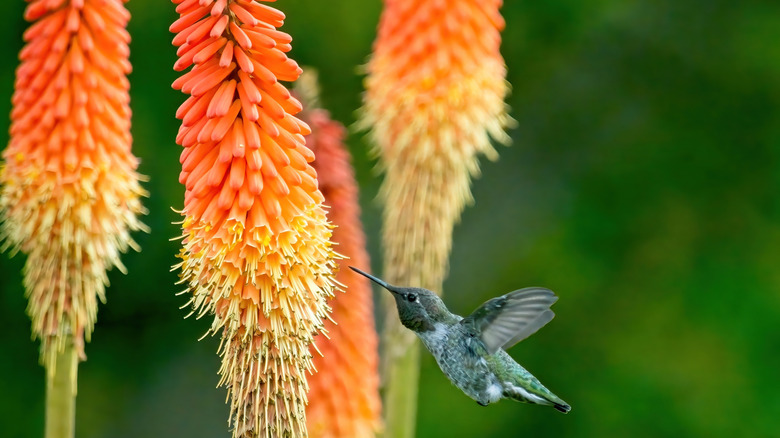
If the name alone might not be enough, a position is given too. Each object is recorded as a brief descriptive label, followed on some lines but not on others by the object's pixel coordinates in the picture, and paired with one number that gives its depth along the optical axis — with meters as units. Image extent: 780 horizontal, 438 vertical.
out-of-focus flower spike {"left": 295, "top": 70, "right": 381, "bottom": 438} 6.71
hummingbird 6.52
